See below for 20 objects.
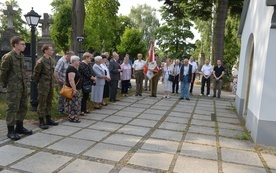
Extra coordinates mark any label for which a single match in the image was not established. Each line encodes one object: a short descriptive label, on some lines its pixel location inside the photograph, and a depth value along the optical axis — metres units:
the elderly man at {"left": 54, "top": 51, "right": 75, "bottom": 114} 6.60
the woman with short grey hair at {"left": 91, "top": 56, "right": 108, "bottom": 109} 7.42
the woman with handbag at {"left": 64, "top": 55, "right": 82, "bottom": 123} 5.67
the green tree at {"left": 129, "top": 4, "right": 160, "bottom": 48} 49.03
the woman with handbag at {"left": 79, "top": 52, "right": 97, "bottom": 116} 6.62
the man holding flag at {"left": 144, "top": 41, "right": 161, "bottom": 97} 10.52
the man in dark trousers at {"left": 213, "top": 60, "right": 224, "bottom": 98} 11.41
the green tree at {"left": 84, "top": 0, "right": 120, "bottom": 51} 30.19
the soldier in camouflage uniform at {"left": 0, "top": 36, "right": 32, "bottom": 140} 4.50
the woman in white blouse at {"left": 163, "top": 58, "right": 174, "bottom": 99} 10.72
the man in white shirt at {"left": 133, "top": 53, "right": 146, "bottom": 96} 10.66
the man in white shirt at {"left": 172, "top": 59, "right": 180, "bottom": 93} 11.58
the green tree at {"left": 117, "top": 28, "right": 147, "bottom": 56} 36.66
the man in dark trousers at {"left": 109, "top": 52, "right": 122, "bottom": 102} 8.90
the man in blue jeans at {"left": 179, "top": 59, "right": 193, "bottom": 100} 10.21
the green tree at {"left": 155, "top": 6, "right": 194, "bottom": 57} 36.38
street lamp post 6.51
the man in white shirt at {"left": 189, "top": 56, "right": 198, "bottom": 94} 11.98
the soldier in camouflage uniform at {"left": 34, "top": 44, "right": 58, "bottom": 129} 5.28
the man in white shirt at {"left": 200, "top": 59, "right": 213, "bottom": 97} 11.75
